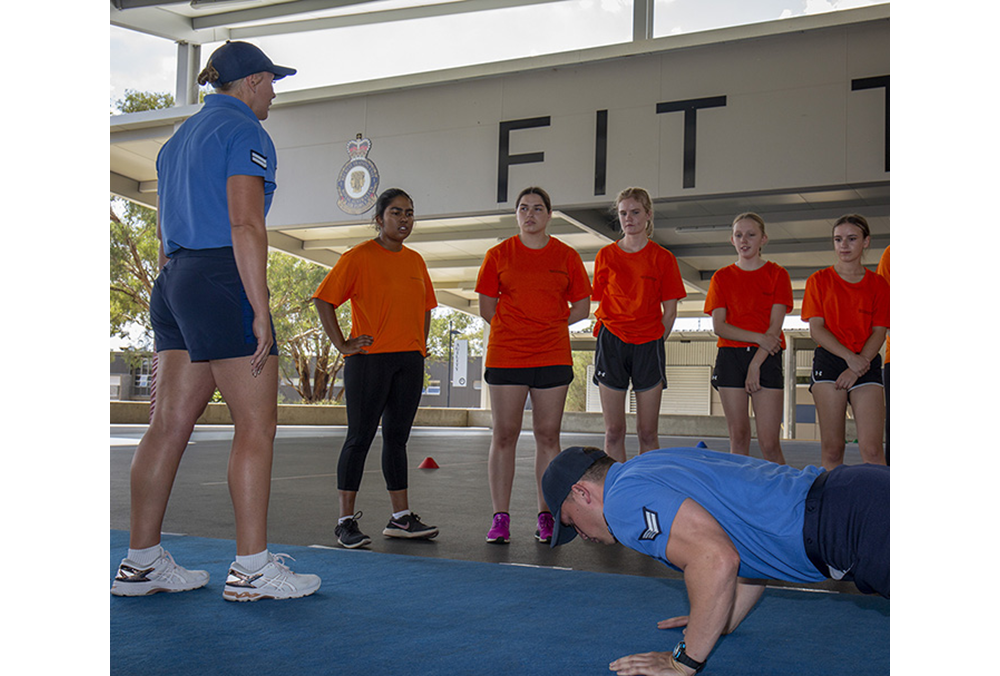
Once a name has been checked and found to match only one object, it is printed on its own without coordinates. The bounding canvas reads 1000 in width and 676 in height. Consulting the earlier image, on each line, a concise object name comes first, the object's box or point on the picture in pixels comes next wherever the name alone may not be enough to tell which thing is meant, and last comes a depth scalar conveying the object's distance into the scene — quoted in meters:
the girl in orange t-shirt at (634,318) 4.14
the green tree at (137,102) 23.36
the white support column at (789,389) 23.66
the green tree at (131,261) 24.00
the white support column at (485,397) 25.31
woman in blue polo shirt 2.46
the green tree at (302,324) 27.66
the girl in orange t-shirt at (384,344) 3.79
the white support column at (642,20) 8.91
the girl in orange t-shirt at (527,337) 3.93
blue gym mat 1.95
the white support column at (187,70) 10.89
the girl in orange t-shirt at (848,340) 4.10
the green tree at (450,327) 37.09
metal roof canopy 9.25
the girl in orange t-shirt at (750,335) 4.41
